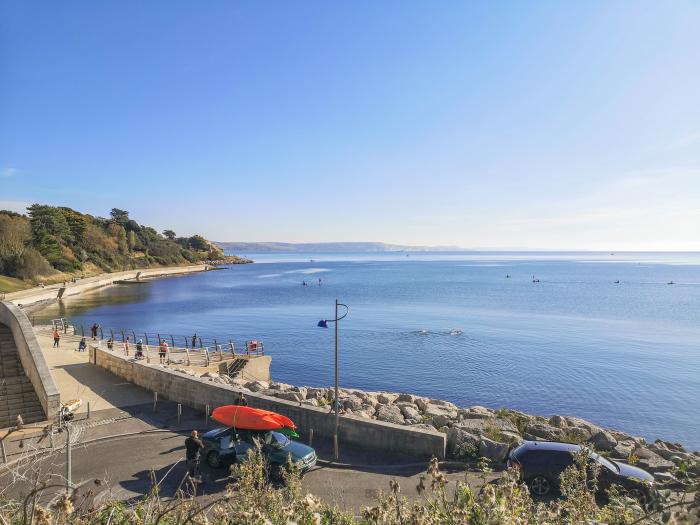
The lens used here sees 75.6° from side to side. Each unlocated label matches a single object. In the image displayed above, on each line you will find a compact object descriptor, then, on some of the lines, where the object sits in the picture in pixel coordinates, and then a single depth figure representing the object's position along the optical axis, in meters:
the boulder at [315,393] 23.88
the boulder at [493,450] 12.51
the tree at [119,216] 153.15
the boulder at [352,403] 18.91
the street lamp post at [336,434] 12.82
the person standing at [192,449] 11.43
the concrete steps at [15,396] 16.56
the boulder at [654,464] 12.75
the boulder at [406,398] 22.82
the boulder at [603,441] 15.20
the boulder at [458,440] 12.85
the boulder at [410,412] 17.82
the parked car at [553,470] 10.68
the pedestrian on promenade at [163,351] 27.52
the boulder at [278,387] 23.34
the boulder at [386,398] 22.38
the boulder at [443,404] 22.12
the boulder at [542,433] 16.07
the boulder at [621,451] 14.27
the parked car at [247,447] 11.39
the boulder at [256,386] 21.21
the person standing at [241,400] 14.54
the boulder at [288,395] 18.38
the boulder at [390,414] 16.66
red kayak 11.56
